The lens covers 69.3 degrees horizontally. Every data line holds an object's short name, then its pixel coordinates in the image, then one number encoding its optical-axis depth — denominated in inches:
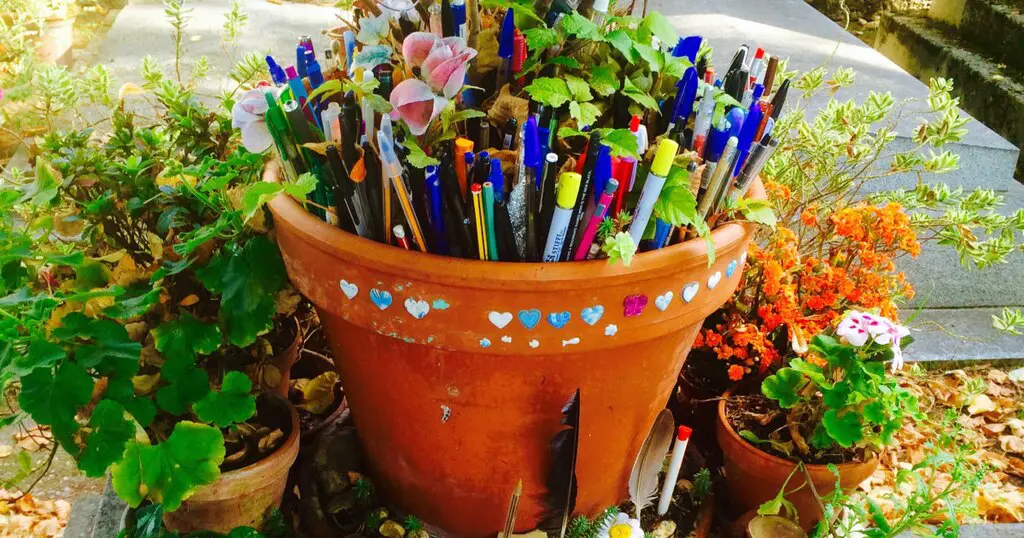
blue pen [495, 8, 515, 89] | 39.3
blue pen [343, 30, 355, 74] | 44.6
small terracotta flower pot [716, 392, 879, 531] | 50.5
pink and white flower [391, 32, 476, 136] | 35.3
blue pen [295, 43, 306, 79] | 42.5
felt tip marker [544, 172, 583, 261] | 34.7
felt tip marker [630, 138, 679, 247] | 35.4
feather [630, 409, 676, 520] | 49.8
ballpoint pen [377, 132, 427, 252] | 35.1
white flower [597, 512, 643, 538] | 48.5
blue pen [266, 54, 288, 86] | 43.0
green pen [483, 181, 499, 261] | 35.4
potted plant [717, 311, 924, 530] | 46.9
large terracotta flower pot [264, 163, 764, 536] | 37.0
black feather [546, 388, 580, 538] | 43.3
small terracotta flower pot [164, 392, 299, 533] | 45.9
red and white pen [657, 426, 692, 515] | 48.6
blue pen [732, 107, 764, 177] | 38.6
